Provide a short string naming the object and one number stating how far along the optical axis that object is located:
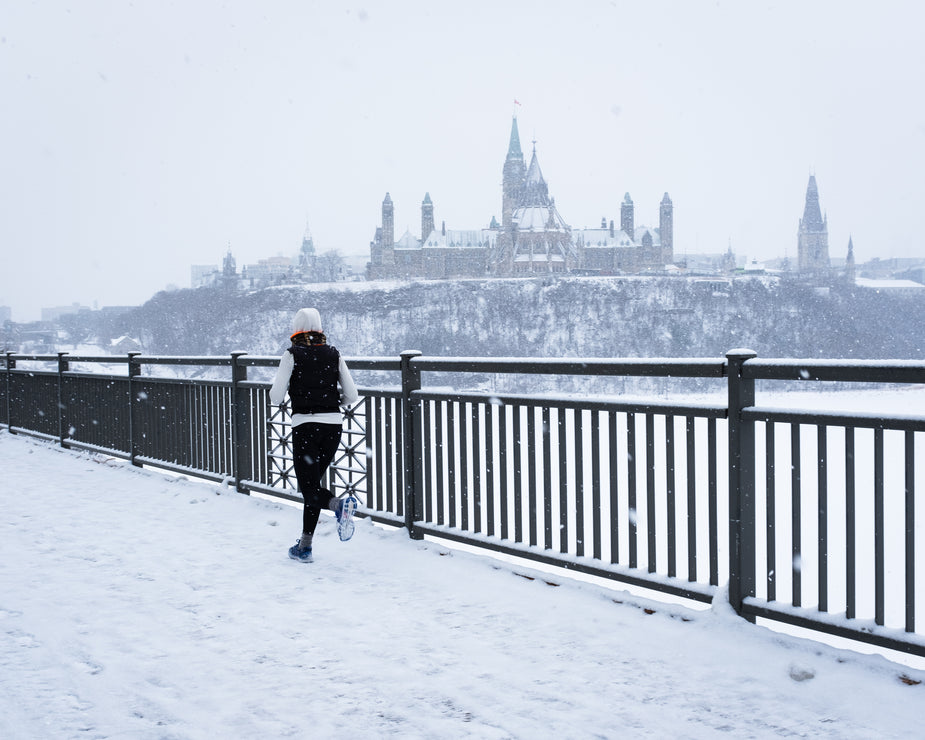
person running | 6.05
